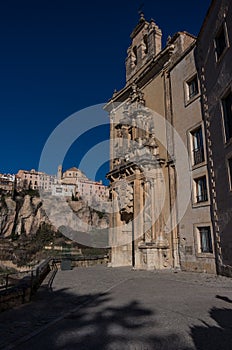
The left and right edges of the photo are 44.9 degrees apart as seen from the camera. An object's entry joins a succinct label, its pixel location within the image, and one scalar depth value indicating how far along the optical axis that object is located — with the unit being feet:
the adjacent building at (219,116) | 36.22
